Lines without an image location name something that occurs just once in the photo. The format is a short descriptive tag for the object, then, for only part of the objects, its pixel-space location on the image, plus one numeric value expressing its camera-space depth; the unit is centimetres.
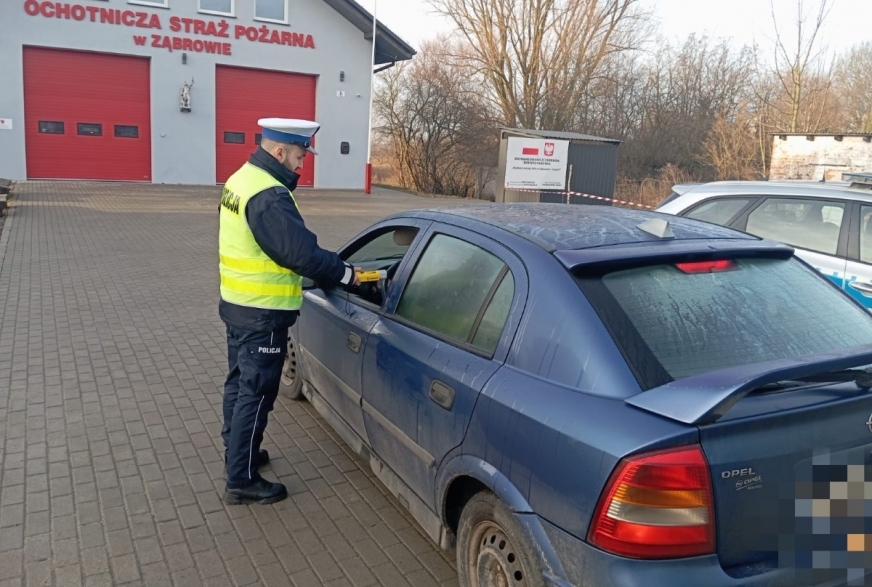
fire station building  2198
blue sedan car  209
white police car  512
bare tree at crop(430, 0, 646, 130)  3222
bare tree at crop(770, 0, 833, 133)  1898
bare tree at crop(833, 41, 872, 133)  2733
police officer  351
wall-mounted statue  2361
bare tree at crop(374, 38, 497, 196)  3042
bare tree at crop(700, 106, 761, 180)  2402
